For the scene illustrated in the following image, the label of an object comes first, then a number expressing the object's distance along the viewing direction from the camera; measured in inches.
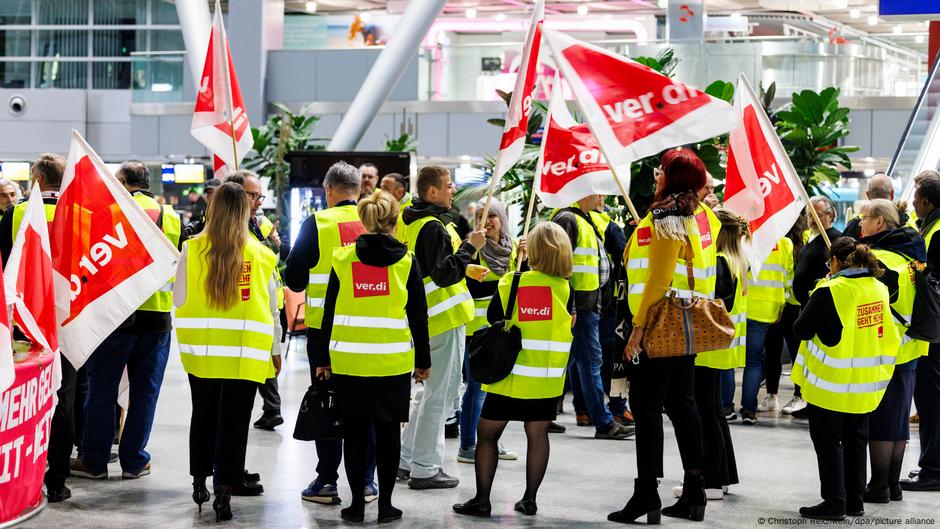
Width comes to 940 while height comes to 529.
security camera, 1185.4
